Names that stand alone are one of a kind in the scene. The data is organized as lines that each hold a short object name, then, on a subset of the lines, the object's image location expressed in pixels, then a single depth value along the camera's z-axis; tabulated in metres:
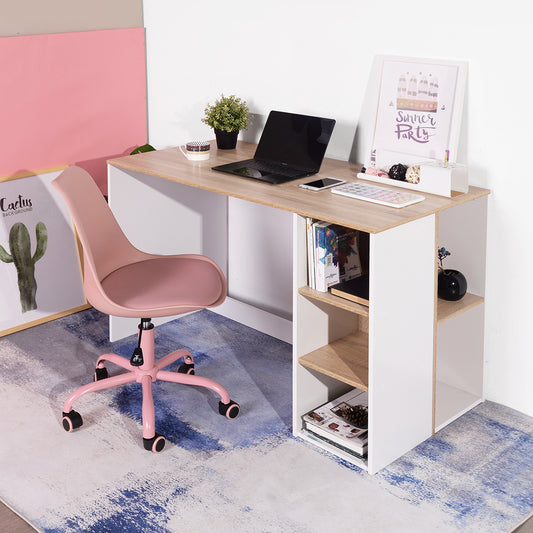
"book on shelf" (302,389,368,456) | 2.69
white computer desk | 2.51
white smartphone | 2.79
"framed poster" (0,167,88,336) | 3.53
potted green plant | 3.30
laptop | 2.99
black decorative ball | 2.85
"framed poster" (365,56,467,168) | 2.77
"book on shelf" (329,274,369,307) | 2.58
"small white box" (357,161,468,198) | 2.67
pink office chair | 2.75
